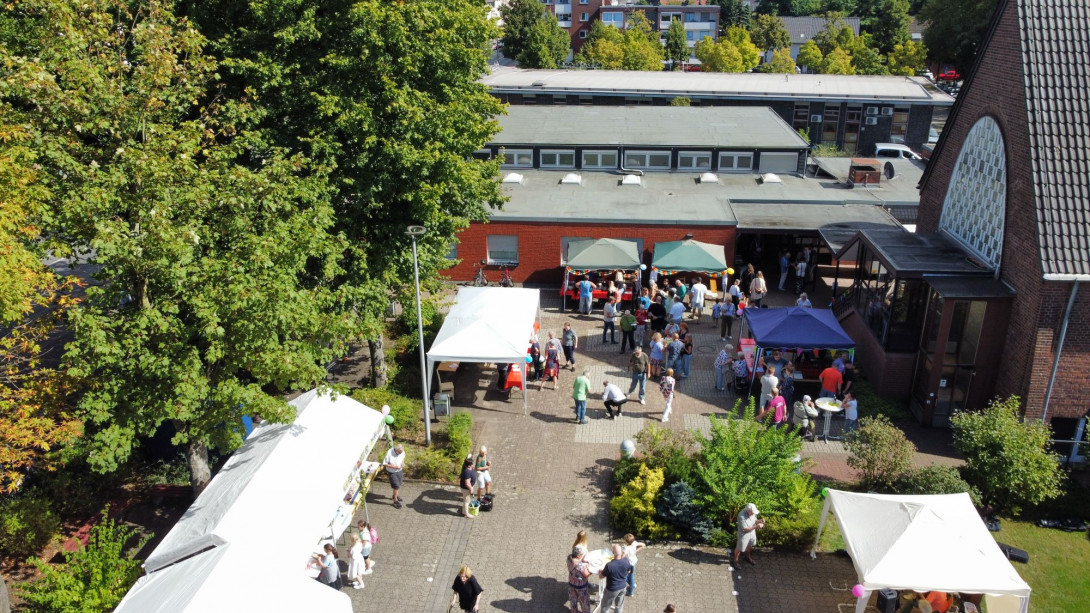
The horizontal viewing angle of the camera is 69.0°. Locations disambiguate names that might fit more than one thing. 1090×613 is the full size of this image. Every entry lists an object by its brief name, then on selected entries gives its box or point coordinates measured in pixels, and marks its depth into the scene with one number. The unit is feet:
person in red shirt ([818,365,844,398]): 61.41
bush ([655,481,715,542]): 48.32
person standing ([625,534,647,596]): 41.75
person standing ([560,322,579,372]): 70.43
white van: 143.84
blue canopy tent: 64.23
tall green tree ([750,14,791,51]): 263.29
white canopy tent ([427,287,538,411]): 61.46
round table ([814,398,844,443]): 59.16
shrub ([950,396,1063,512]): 49.21
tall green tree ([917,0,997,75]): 185.57
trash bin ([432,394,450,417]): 62.08
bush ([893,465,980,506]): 47.60
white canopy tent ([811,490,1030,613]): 38.27
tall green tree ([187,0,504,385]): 54.39
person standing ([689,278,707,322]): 81.05
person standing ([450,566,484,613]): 40.70
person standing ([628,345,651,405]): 64.03
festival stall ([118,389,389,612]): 36.99
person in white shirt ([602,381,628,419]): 62.08
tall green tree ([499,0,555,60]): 238.07
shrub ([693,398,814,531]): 48.11
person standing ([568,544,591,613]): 40.81
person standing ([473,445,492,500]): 51.06
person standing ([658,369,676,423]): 60.85
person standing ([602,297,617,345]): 75.00
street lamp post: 55.16
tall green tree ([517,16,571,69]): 219.61
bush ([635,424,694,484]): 51.03
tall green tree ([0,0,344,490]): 39.96
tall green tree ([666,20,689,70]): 254.68
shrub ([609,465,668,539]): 48.75
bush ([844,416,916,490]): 50.11
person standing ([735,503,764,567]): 45.50
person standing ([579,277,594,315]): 82.89
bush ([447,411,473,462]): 56.18
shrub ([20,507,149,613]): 38.58
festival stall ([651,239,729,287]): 83.20
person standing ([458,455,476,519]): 50.36
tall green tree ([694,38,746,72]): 213.25
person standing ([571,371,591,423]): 60.39
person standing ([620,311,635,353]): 71.92
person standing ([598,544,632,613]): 40.78
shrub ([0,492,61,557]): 45.73
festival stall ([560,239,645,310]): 83.25
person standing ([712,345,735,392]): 67.41
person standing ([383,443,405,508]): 51.72
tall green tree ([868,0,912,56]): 231.50
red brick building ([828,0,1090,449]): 55.31
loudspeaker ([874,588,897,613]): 41.96
